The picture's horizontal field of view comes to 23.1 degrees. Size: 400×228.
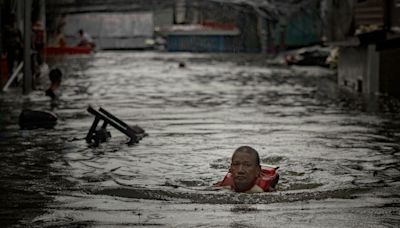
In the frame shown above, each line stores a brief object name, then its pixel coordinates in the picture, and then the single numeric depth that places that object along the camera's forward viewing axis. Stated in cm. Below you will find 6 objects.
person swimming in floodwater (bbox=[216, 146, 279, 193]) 884
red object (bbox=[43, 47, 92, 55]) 5890
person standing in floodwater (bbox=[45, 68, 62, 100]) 2212
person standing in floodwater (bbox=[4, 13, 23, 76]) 2656
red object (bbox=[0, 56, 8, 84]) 2570
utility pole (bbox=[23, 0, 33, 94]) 2303
